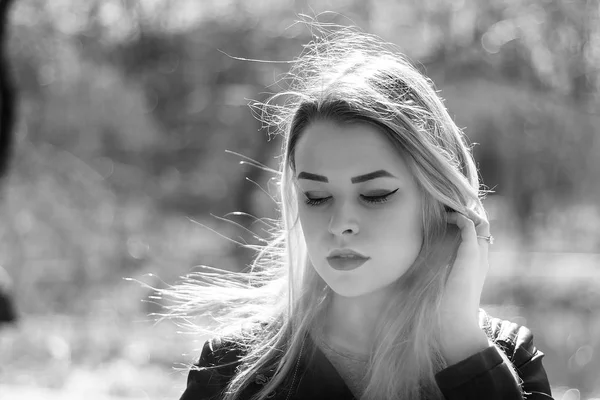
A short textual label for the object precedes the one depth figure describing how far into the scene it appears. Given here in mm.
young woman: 1504
